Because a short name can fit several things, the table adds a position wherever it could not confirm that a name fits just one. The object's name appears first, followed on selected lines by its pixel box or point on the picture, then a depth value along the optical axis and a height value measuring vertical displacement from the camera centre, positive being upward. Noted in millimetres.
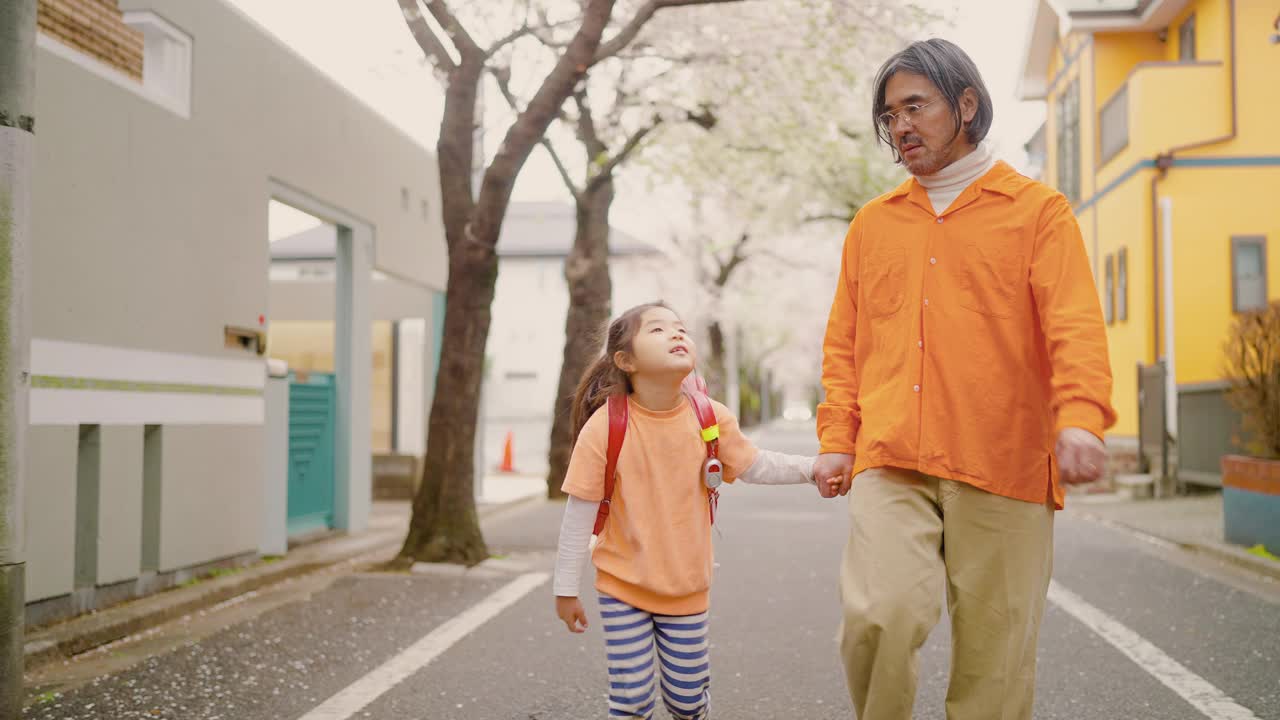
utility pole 4645 +224
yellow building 19406 +3172
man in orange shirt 3170 -71
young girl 3725 -390
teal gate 11906 -651
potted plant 9922 -397
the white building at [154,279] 7379 +698
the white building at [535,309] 43688 +2785
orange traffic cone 26391 -1485
